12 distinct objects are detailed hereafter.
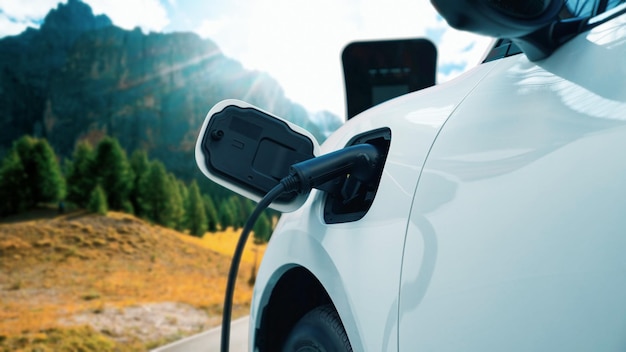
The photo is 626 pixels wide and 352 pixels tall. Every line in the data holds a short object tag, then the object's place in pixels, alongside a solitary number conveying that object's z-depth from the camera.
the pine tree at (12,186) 35.38
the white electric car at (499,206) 0.69
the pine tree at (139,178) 43.34
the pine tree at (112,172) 41.00
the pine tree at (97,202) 37.34
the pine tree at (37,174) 36.78
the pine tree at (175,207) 44.19
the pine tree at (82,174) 39.44
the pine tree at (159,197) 43.50
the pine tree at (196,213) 47.68
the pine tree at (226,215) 54.16
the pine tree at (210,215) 50.69
